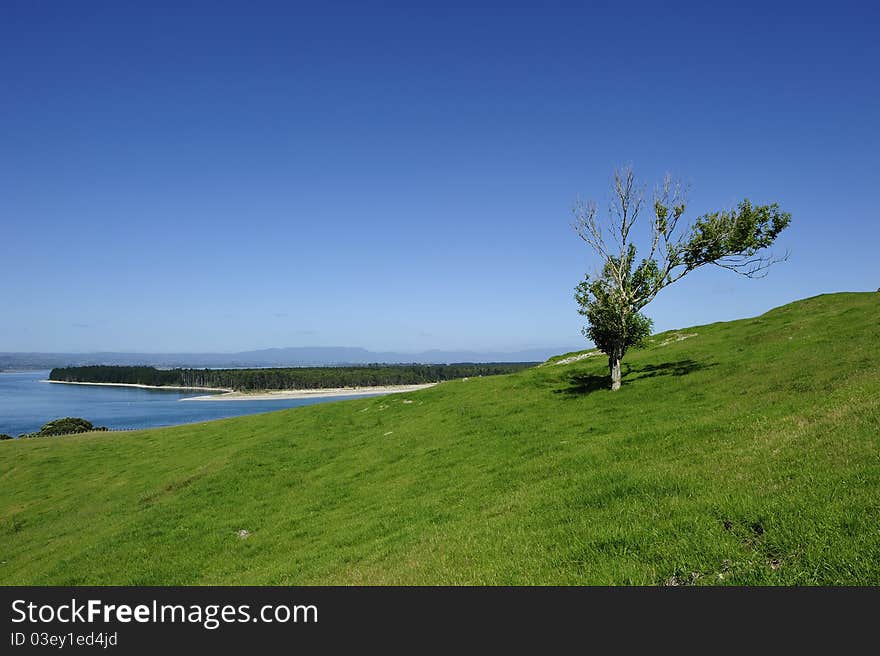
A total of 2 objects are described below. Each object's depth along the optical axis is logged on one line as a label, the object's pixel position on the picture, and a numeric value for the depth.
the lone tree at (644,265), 29.83
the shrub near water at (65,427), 84.21
